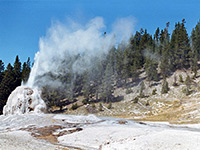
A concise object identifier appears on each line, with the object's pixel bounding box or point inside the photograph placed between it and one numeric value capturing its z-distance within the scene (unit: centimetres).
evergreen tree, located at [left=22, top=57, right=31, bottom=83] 7530
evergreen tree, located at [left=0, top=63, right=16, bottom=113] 6343
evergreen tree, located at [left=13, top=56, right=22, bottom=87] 7341
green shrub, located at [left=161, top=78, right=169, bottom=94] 6182
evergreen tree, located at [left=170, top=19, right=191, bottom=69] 7888
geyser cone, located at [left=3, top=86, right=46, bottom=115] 3831
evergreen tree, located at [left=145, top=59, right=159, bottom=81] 7325
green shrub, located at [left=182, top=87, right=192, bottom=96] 5617
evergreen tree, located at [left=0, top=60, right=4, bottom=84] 9147
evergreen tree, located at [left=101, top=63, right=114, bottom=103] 6762
